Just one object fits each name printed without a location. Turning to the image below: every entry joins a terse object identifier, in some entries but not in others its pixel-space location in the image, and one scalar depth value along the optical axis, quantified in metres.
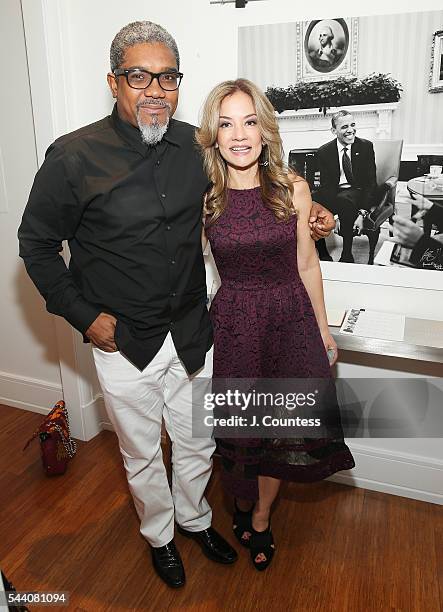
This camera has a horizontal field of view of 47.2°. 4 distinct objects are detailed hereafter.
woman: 1.66
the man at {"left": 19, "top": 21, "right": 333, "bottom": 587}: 1.56
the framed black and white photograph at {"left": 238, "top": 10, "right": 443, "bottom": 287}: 1.79
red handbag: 2.46
